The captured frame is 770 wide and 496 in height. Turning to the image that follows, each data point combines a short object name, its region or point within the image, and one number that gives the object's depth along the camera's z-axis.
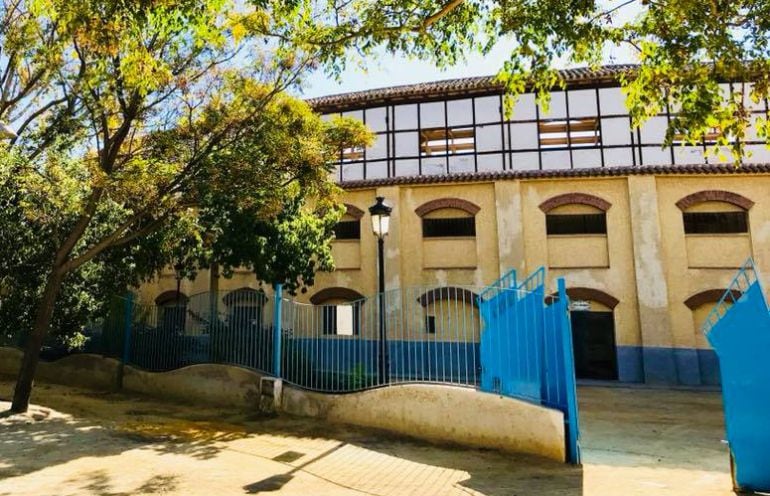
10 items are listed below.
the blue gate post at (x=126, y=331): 11.62
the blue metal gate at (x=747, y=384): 4.38
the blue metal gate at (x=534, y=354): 5.92
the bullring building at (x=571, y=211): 14.77
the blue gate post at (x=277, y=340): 9.16
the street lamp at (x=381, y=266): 8.09
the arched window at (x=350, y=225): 17.00
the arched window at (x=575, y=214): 15.52
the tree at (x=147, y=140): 8.40
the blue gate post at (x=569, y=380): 5.78
